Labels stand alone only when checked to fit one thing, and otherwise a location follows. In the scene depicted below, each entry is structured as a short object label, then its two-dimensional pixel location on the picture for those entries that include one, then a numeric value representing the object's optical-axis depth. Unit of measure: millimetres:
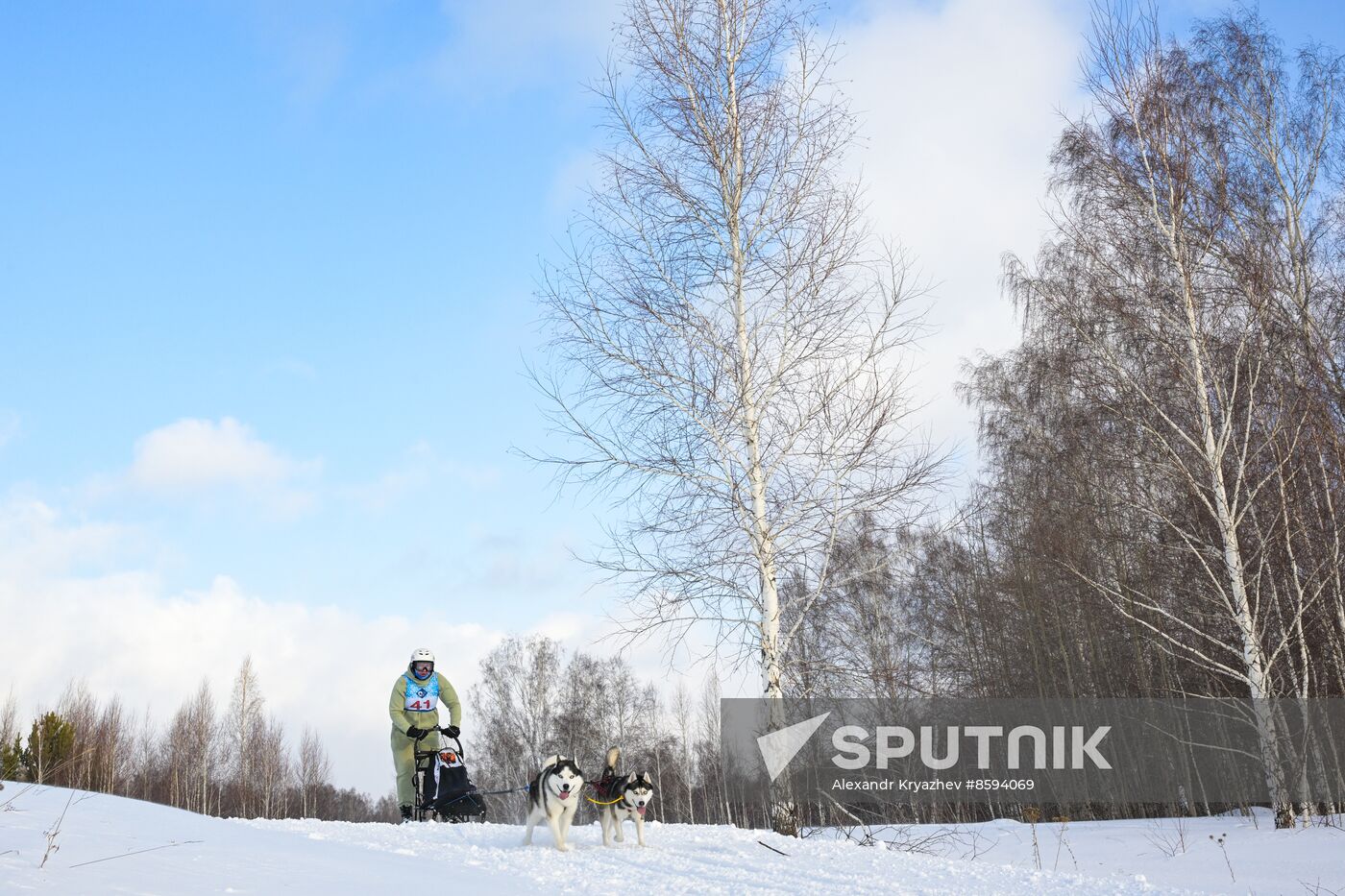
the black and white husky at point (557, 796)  7746
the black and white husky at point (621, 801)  8117
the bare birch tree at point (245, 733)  47312
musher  11250
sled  11031
